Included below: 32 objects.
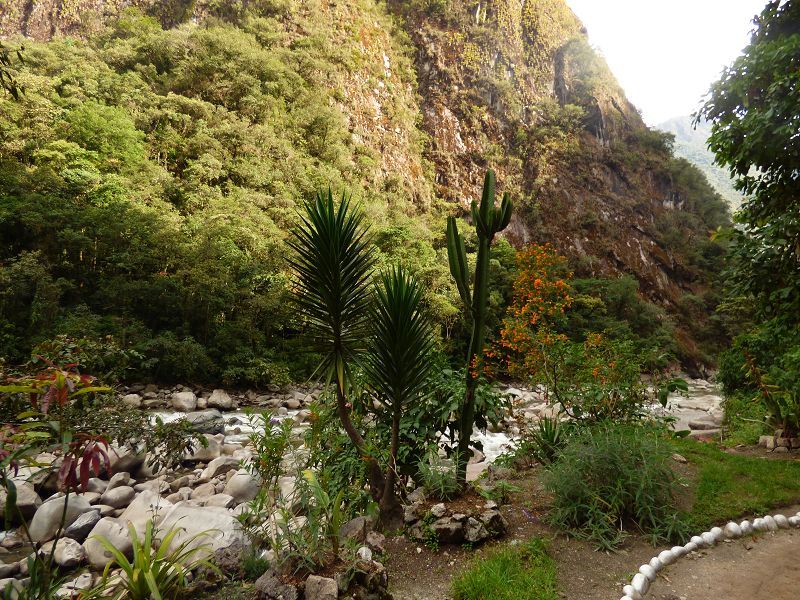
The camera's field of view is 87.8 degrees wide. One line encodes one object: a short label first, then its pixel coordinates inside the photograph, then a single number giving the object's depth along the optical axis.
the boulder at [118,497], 5.12
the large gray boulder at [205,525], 3.67
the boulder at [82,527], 4.21
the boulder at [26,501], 4.53
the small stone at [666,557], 2.74
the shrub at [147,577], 2.31
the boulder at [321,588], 2.18
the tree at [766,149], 3.69
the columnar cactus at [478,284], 3.62
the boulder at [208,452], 6.99
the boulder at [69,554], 3.65
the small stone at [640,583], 2.44
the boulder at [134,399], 10.62
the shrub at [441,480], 3.40
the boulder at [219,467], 6.23
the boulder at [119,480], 5.61
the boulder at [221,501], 5.11
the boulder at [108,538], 3.67
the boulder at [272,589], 2.27
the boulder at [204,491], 5.50
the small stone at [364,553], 2.67
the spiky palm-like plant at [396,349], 3.23
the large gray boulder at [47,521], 4.11
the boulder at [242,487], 5.35
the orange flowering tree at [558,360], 4.51
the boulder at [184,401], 11.45
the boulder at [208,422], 8.83
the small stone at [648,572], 2.58
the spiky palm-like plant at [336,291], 3.19
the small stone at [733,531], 3.15
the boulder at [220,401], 12.14
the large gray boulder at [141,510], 4.33
